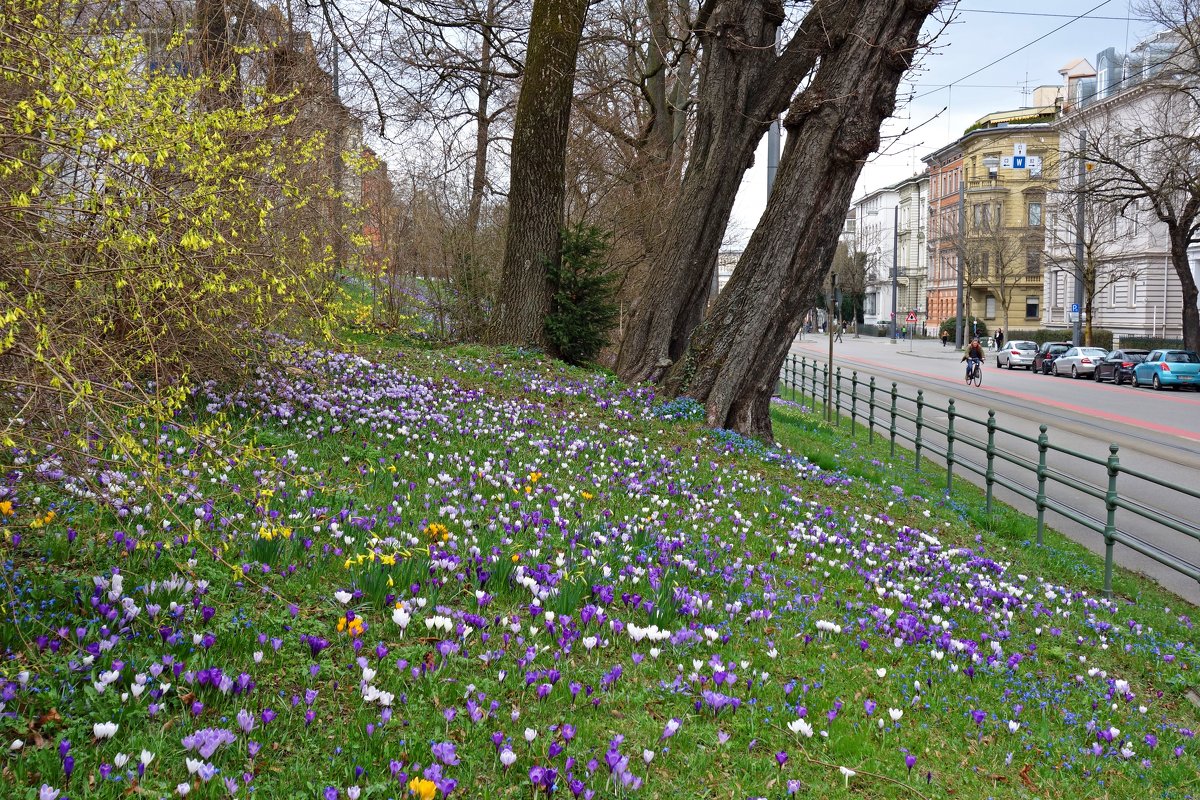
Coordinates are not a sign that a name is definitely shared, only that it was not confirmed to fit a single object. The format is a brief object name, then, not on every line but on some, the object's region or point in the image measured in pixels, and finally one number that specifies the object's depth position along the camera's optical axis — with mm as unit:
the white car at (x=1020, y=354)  49656
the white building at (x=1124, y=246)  49938
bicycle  35562
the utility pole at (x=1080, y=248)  35938
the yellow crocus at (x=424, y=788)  2783
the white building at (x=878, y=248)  118250
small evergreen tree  14391
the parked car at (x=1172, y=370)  34812
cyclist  35375
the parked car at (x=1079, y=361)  41469
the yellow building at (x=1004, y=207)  72312
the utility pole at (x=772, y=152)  18828
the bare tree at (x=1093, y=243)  45500
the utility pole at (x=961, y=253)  69188
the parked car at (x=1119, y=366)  38531
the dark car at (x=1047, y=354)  45344
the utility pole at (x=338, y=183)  11073
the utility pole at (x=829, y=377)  19891
